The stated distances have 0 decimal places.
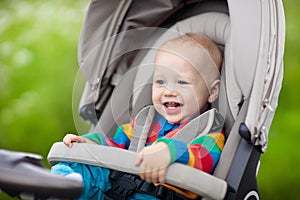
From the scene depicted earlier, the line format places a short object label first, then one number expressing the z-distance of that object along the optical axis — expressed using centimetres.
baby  158
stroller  151
